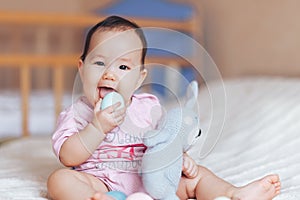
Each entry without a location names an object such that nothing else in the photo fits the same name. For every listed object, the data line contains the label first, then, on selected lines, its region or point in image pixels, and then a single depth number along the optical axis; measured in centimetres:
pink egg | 129
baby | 134
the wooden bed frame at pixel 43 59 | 244
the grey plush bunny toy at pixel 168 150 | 130
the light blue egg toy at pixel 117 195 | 133
